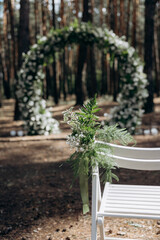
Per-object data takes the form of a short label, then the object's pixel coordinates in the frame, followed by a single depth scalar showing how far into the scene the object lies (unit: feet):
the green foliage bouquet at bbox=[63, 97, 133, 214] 8.82
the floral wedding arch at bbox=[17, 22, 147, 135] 29.14
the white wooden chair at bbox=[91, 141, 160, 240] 8.21
